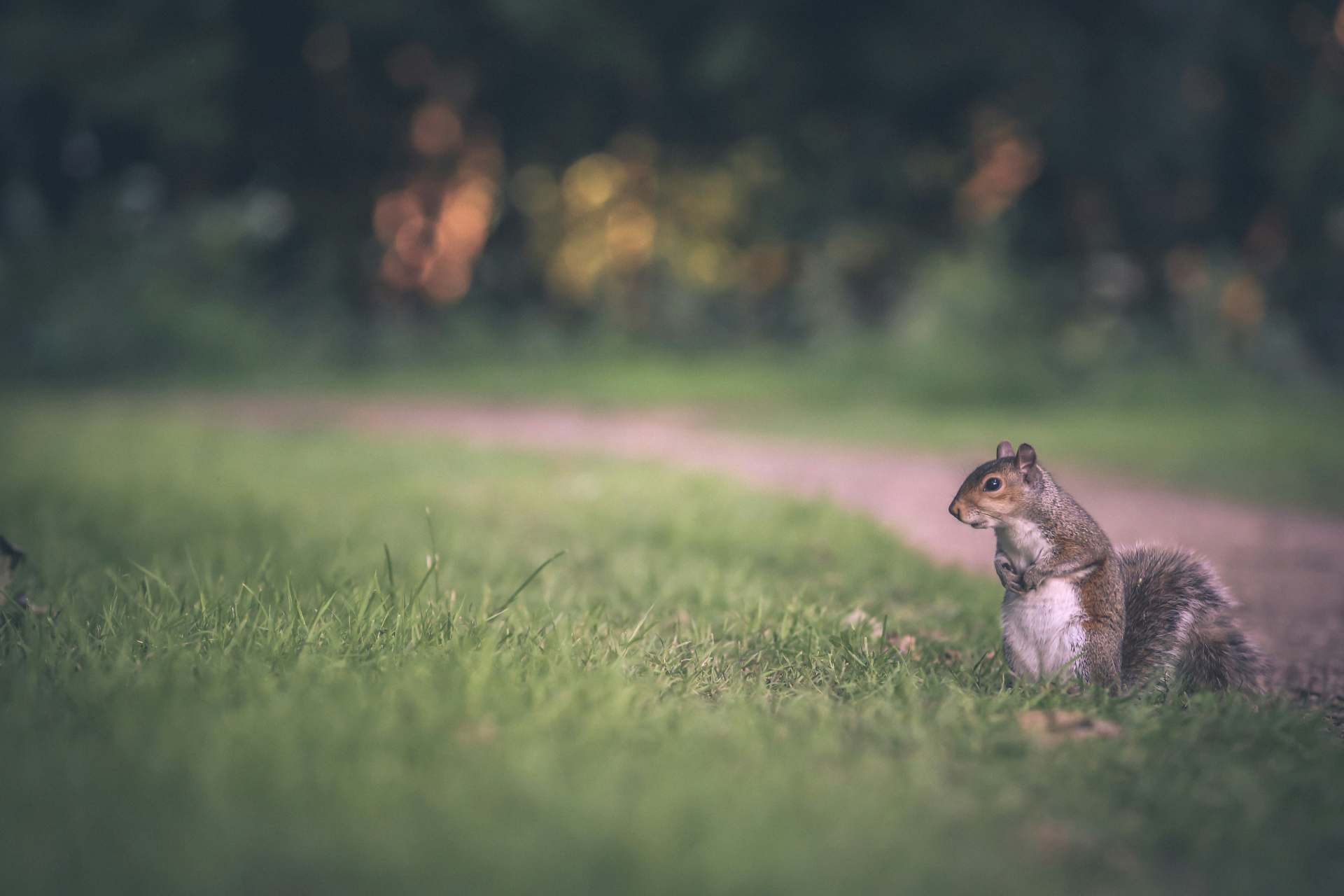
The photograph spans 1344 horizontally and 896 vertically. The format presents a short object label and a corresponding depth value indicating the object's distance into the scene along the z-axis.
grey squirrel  5.34
